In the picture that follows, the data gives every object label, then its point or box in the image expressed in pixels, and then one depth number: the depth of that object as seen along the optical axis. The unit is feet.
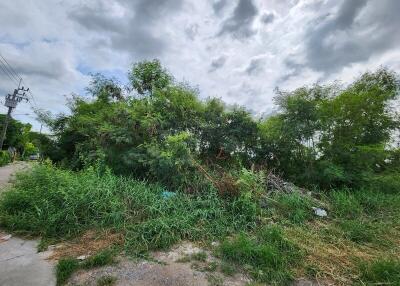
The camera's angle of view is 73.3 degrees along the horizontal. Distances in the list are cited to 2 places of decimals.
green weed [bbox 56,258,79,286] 9.27
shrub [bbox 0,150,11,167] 50.56
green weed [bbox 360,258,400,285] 8.82
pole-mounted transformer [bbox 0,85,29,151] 61.86
